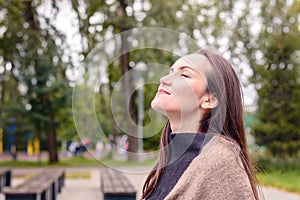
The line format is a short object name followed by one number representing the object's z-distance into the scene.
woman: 1.40
